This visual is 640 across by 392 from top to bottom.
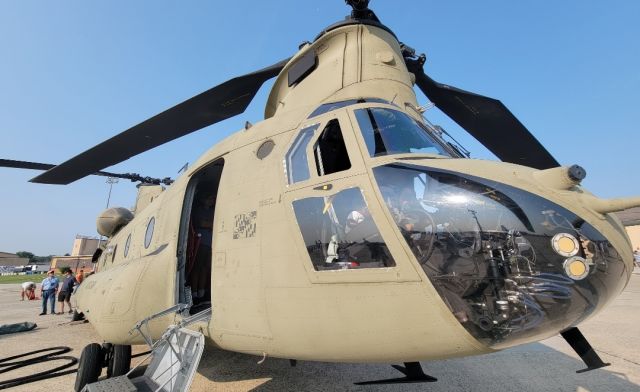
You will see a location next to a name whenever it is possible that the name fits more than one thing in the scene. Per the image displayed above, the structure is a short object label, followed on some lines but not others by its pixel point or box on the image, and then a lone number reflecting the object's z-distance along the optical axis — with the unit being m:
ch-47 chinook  2.06
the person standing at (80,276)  15.50
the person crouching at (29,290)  18.55
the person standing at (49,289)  13.16
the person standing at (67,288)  13.31
